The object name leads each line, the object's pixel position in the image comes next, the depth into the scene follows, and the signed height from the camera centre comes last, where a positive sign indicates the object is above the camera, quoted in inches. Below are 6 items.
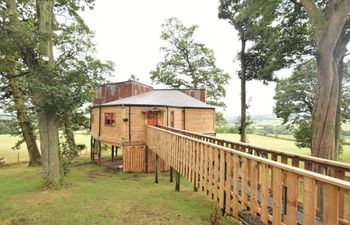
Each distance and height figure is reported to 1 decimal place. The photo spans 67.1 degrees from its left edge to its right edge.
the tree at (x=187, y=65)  1274.6 +230.9
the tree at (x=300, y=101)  945.5 +45.1
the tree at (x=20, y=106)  823.1 +20.2
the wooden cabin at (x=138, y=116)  739.4 -11.0
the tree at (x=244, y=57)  830.5 +178.5
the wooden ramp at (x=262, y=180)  141.1 -50.8
